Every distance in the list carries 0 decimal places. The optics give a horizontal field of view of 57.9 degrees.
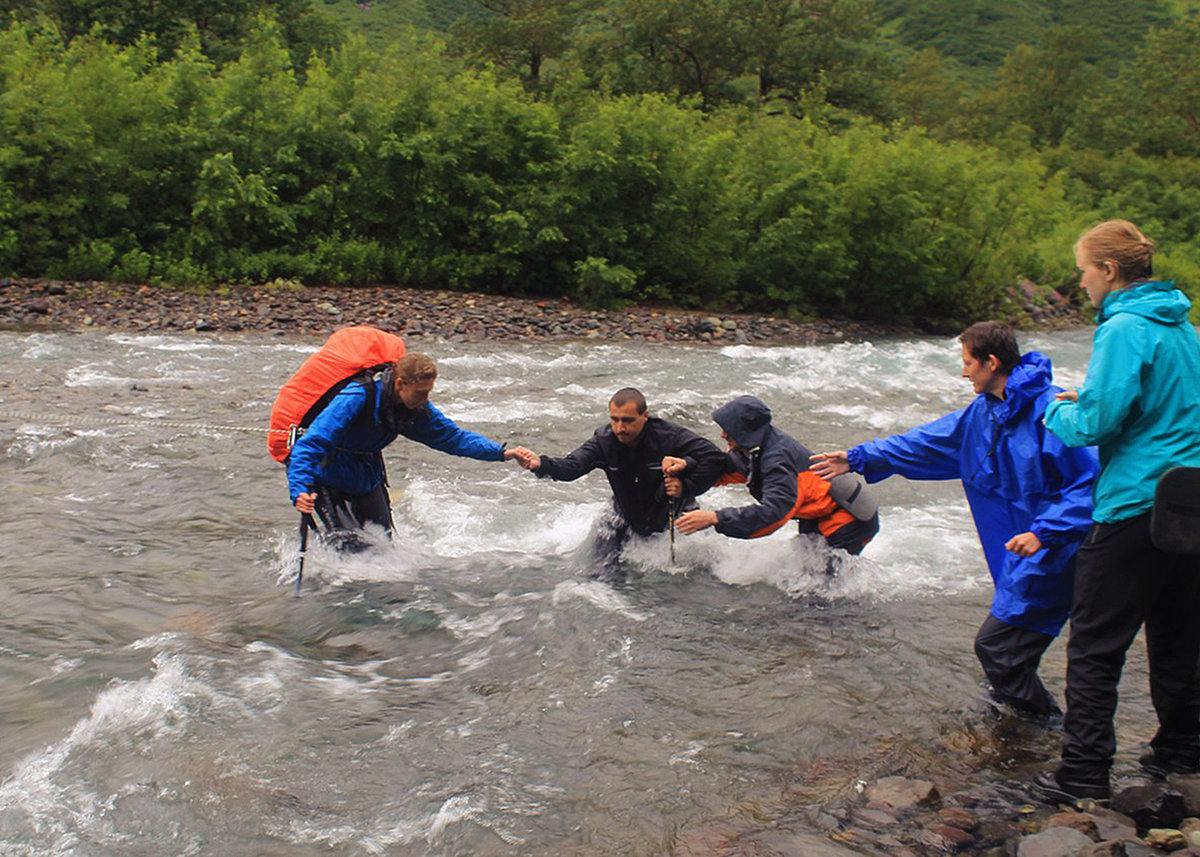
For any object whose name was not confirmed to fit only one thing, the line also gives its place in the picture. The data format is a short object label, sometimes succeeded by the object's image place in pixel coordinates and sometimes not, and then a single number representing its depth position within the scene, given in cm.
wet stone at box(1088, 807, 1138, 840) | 420
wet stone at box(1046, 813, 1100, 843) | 421
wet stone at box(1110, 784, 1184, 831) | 432
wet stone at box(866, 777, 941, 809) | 466
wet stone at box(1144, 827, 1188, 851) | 416
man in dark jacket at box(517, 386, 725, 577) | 682
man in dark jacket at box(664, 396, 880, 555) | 636
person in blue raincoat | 471
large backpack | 693
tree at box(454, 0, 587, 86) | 3997
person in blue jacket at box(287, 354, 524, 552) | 668
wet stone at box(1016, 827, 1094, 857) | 397
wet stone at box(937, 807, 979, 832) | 445
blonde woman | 408
